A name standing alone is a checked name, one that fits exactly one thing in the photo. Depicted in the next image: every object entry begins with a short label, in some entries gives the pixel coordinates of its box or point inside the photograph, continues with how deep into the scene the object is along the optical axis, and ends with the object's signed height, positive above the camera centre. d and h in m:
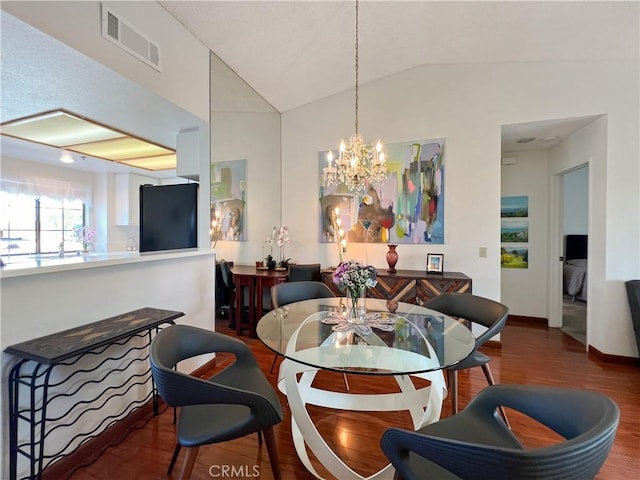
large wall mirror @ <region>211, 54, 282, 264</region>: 4.12 +0.74
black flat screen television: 3.06 +0.22
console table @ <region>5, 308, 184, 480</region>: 1.34 -0.85
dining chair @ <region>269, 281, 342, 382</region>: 2.57 -0.53
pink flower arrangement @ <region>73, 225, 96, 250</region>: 4.85 +0.02
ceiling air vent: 1.82 +1.35
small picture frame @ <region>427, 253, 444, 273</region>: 3.48 -0.32
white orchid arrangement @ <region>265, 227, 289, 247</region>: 4.14 -0.01
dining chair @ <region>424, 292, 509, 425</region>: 1.86 -0.58
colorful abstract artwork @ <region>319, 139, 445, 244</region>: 3.57 +0.46
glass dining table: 1.41 -0.61
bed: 5.22 -0.54
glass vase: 1.87 -0.52
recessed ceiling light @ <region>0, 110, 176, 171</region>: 2.99 +1.23
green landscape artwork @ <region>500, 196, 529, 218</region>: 4.18 +0.45
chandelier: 2.40 +0.62
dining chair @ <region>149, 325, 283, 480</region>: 1.13 -0.77
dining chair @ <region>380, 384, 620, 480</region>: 0.74 -0.64
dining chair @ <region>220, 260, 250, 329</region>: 3.91 -0.80
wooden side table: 3.61 -0.65
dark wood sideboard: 3.15 -0.54
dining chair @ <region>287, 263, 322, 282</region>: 3.63 -0.46
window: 4.36 +0.22
